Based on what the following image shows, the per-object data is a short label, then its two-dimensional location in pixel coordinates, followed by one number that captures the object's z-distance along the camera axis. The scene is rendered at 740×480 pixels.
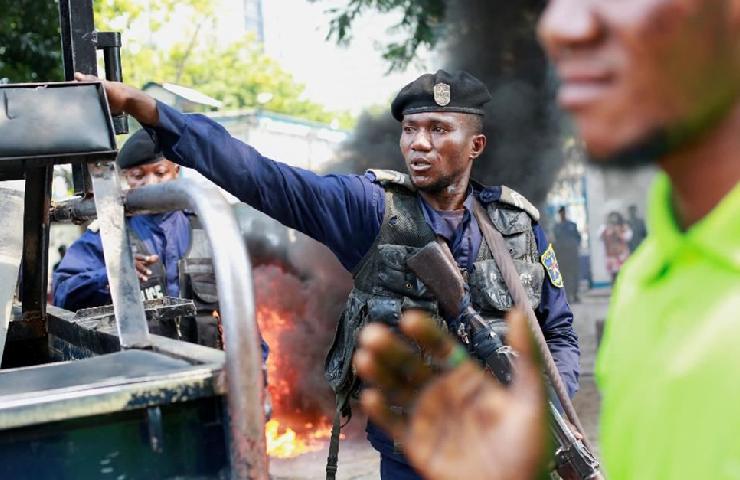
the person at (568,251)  15.95
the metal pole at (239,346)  1.74
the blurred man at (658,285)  0.88
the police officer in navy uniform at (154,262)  4.02
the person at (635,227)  17.86
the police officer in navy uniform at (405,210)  2.90
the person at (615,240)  17.45
